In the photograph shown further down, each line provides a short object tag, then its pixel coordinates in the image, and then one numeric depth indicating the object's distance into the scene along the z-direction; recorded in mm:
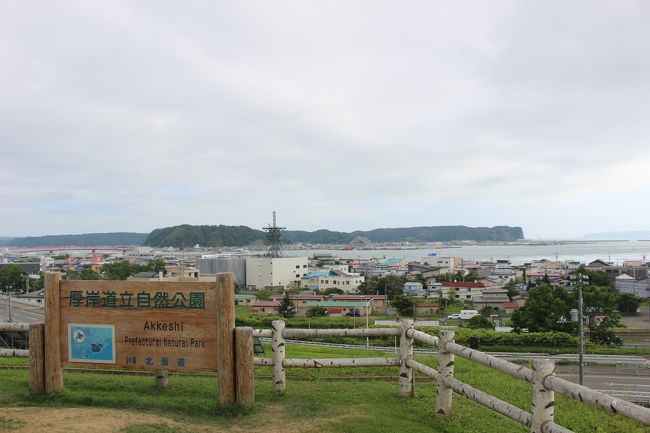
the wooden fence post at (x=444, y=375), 5500
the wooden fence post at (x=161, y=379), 6441
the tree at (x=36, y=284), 68150
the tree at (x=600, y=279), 61838
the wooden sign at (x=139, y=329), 5805
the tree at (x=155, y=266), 80538
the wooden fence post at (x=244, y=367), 5691
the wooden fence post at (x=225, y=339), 5703
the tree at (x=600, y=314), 30375
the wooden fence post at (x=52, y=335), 6117
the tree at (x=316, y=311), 45000
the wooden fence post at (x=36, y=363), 6117
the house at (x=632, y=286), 62797
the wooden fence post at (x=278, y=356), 6242
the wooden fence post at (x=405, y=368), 6273
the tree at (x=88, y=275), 61856
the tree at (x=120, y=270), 72500
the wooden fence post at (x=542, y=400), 4098
